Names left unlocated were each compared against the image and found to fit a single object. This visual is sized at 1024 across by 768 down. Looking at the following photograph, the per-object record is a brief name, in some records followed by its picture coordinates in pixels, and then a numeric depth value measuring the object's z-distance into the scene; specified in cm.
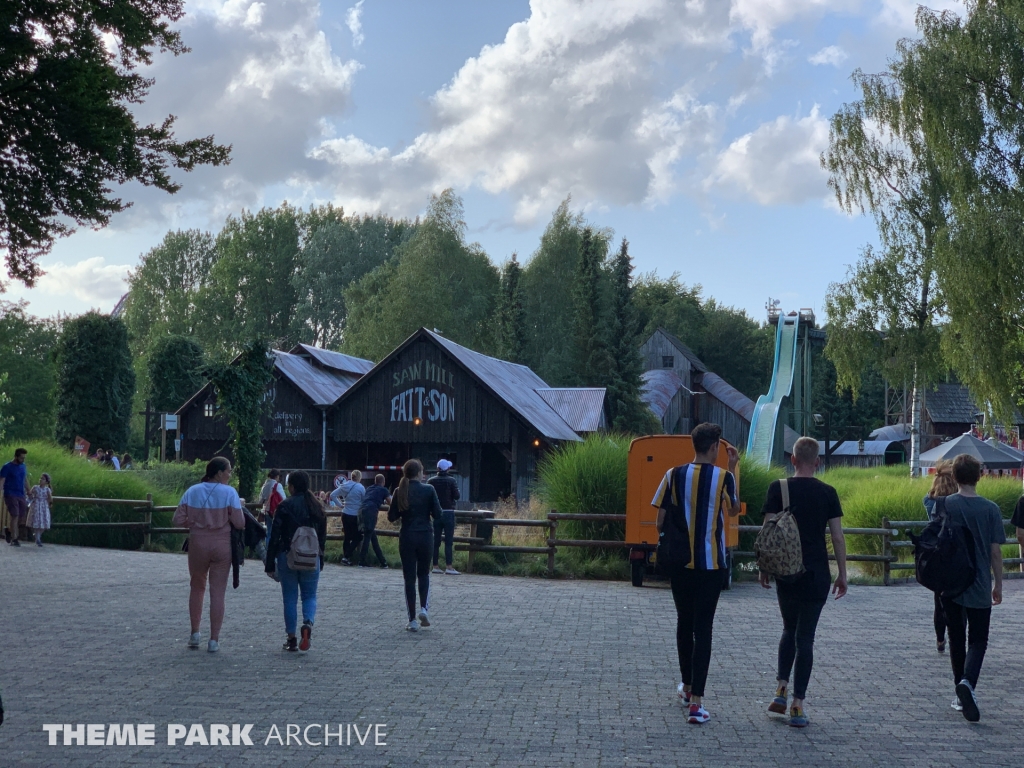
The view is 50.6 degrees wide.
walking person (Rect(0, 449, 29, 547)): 2156
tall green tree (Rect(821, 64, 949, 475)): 3369
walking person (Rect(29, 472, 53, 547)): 2195
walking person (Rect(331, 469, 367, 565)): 2025
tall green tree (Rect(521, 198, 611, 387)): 6881
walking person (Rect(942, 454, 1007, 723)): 761
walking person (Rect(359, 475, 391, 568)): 1964
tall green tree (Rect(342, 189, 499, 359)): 6309
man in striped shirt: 738
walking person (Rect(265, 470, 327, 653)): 1005
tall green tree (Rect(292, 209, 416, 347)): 7425
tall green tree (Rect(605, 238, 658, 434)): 6031
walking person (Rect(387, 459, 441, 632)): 1153
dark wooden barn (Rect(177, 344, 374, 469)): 4425
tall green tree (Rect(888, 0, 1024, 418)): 2497
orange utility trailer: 1667
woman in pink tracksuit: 991
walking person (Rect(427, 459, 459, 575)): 1862
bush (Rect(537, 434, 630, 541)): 1914
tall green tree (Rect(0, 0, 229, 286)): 1329
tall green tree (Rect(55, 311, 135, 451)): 4591
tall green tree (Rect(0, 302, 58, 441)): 6147
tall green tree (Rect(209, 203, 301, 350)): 7606
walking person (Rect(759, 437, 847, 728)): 726
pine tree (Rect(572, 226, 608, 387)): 6288
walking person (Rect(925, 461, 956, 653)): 1055
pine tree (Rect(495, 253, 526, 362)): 6531
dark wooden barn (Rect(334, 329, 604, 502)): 4106
